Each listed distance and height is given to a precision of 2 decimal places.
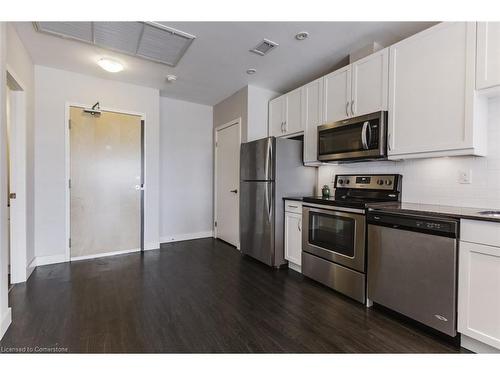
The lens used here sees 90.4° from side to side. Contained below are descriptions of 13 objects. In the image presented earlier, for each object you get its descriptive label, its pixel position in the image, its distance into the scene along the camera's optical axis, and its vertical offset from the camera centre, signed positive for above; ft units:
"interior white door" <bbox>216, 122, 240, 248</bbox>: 13.43 -0.05
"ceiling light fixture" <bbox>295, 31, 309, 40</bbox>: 7.76 +4.68
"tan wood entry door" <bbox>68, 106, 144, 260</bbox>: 11.11 -0.10
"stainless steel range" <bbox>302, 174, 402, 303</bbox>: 7.20 -1.59
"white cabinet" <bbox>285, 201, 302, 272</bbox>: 9.59 -2.06
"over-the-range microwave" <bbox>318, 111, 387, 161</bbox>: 7.41 +1.47
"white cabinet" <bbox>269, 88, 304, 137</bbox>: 10.66 +3.14
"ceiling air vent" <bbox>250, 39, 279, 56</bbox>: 8.29 +4.70
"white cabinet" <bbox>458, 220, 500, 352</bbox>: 4.77 -2.08
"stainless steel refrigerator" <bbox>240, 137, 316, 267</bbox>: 10.25 -0.23
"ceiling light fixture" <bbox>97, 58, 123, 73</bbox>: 9.25 +4.38
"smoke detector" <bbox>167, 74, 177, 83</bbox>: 11.09 +4.70
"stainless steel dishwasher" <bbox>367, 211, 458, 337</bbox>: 5.32 -1.97
